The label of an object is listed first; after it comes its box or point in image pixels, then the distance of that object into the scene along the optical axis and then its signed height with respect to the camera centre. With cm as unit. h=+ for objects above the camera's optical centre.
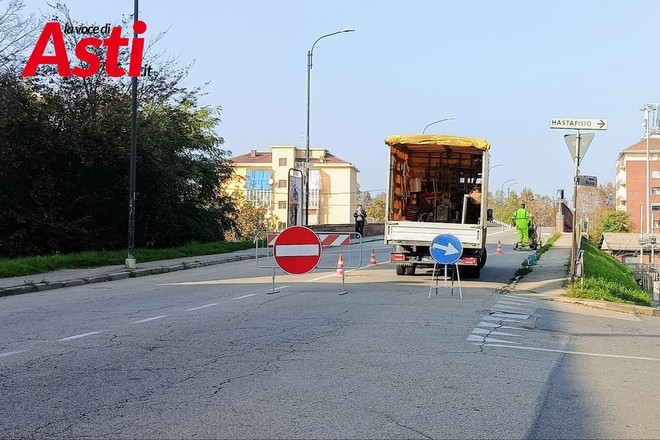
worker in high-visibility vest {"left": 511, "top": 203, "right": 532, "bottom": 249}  3145 -4
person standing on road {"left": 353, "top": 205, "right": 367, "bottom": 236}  3972 +19
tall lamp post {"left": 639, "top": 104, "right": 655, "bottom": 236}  5246 +768
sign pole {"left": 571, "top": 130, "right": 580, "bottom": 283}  1580 +65
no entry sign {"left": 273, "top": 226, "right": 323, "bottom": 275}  1388 -57
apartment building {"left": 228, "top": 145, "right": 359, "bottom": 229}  10838 +615
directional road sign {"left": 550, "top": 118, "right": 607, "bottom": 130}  1552 +219
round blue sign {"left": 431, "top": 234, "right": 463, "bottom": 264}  1396 -51
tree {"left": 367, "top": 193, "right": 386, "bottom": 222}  10982 +209
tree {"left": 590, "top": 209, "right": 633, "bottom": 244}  8250 +11
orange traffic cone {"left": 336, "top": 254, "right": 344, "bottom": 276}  1523 -92
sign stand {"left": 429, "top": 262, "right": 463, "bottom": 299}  1448 -138
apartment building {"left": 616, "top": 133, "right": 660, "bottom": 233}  9788 +630
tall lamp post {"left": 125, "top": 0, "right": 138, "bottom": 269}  2114 +141
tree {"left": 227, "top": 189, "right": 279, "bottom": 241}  5746 +36
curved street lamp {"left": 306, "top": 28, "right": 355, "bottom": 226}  3569 +747
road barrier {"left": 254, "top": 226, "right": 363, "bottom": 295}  1387 -56
